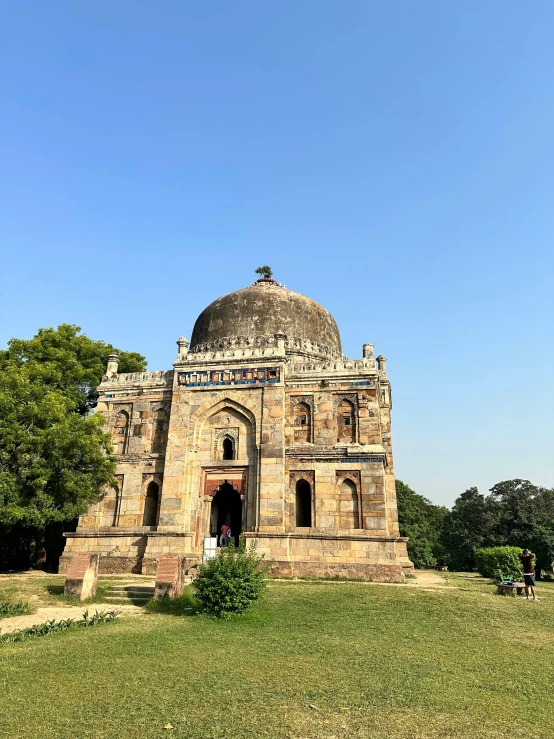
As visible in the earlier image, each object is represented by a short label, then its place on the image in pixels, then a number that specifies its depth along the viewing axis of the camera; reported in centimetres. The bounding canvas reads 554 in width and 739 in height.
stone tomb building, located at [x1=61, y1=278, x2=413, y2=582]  1691
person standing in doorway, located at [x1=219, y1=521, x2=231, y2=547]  1847
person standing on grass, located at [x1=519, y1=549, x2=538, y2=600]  1295
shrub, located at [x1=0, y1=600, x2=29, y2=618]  1027
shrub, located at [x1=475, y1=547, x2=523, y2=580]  1769
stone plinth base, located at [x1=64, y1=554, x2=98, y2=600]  1183
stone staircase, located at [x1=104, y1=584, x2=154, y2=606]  1177
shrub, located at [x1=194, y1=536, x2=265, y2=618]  959
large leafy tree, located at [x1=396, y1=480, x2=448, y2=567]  3309
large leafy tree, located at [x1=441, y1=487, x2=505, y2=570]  3291
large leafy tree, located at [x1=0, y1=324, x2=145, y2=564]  1630
